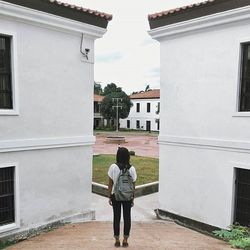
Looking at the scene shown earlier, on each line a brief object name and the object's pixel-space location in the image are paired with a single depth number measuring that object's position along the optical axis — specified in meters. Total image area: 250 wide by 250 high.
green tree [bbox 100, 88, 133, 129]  51.25
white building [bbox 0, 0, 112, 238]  6.53
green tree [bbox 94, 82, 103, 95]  79.79
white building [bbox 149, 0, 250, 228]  7.33
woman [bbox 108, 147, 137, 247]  5.31
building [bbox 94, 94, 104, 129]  57.38
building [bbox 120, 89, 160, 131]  55.44
